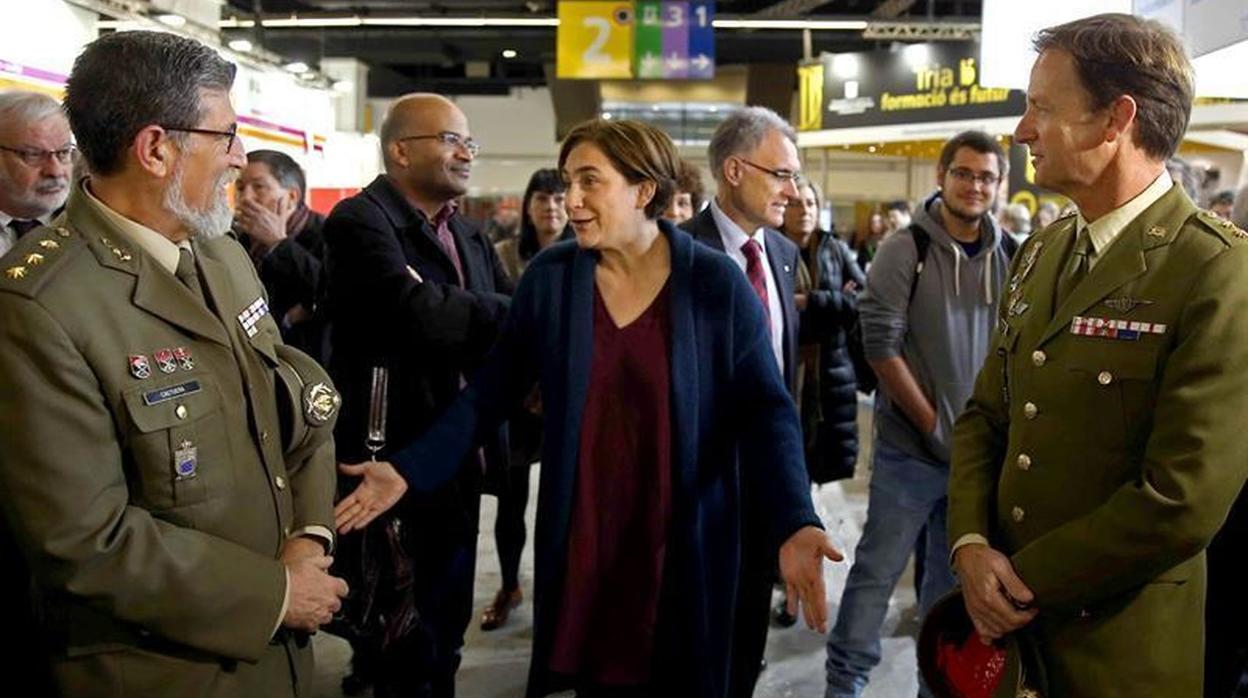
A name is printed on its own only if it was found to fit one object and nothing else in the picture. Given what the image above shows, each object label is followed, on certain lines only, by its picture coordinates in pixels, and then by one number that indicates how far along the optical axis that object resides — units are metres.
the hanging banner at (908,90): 9.27
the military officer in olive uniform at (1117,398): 1.48
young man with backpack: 3.01
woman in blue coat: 2.00
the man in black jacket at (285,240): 3.51
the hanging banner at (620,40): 11.02
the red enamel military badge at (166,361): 1.46
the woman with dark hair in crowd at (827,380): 3.53
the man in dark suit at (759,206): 2.92
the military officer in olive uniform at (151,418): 1.34
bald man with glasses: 2.50
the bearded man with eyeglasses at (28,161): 2.61
